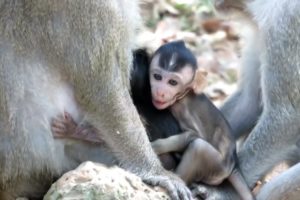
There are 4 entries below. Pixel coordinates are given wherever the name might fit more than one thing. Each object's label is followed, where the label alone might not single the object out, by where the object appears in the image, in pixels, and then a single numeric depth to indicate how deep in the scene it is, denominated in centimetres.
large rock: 531
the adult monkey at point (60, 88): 540
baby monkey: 600
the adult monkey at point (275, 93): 629
